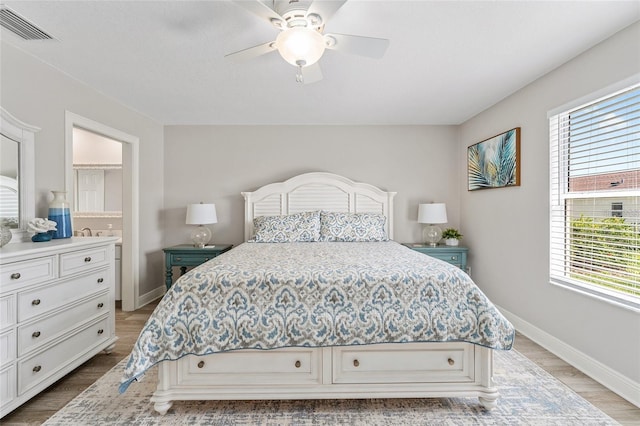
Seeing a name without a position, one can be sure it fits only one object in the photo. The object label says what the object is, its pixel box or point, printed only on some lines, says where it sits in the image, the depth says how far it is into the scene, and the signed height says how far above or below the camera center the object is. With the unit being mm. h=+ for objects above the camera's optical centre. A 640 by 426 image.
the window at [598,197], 2100 +105
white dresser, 1812 -659
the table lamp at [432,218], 4125 -86
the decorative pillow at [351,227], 3734 -186
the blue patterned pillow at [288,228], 3721 -199
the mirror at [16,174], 2221 +272
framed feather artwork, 3211 +561
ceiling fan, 1685 +1030
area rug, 1829 -1204
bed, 1860 -733
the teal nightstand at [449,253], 3941 -519
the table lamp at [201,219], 3998 -94
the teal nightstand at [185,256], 3881 -548
